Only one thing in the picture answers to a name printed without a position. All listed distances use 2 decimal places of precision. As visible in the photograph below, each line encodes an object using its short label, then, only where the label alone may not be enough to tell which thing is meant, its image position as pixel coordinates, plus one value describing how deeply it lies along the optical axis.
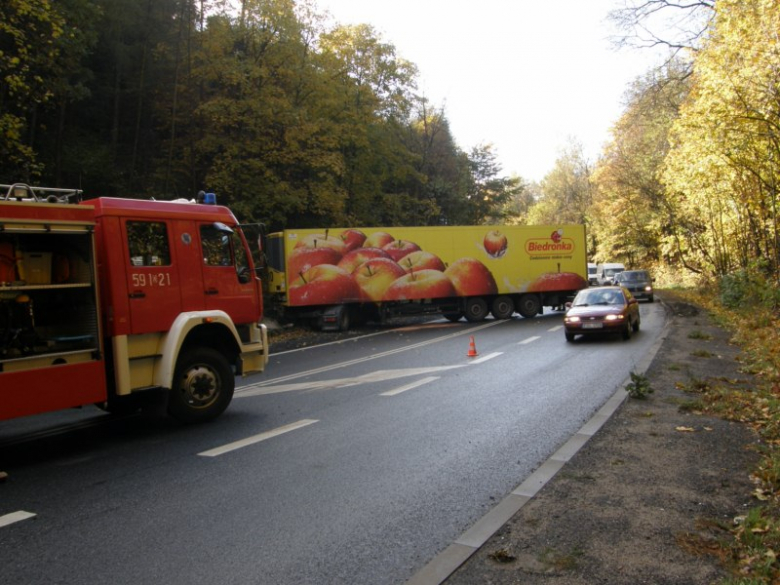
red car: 16.05
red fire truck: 6.44
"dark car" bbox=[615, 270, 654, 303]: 33.53
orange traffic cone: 14.49
